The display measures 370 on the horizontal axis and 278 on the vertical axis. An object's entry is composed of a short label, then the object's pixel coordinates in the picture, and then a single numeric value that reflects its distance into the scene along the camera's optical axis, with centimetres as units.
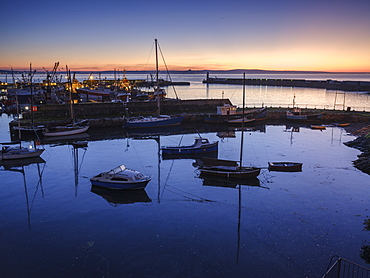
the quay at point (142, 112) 4297
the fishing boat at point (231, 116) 4528
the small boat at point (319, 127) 4125
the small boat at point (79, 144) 3159
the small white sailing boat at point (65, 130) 3529
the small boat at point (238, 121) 4434
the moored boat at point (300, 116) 4641
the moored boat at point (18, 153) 2561
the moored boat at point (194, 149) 2764
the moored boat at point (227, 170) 2111
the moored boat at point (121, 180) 1881
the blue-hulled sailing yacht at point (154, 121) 4097
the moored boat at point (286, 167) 2284
